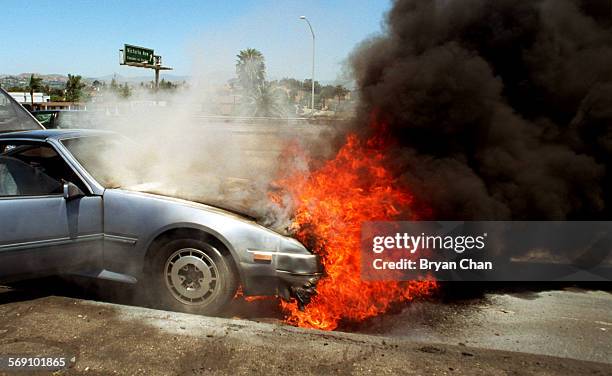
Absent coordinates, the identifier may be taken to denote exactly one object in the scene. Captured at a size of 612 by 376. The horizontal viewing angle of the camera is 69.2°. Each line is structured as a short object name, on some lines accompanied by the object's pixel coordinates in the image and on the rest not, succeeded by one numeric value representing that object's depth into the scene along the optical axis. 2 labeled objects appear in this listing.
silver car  3.69
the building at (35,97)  61.56
